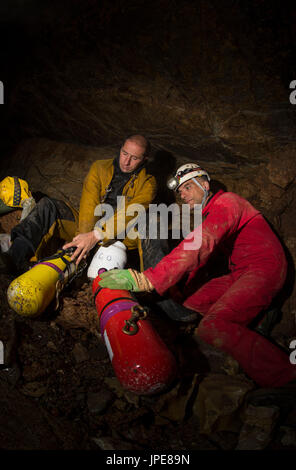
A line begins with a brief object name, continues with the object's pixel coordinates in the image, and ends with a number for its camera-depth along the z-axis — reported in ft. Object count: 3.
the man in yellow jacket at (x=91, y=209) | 10.48
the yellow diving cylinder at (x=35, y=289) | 7.70
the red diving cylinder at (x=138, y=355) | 5.45
